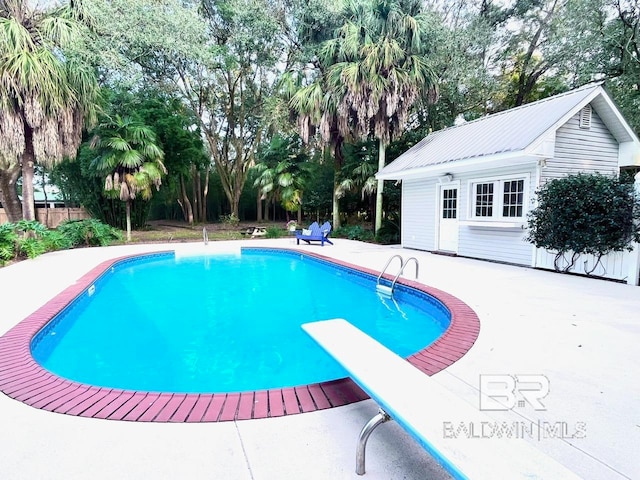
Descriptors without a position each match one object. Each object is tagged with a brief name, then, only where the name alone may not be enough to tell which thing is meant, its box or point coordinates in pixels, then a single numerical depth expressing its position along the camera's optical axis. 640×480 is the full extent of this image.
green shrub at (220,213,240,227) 18.47
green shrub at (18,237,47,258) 8.89
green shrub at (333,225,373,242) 13.82
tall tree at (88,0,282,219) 12.33
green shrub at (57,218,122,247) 11.61
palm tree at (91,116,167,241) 11.83
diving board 1.27
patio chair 12.18
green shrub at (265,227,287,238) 15.18
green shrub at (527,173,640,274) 5.77
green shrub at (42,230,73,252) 10.14
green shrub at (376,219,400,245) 12.84
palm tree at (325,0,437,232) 11.51
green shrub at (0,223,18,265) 8.20
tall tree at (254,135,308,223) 15.22
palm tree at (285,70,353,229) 12.66
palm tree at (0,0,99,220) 9.11
